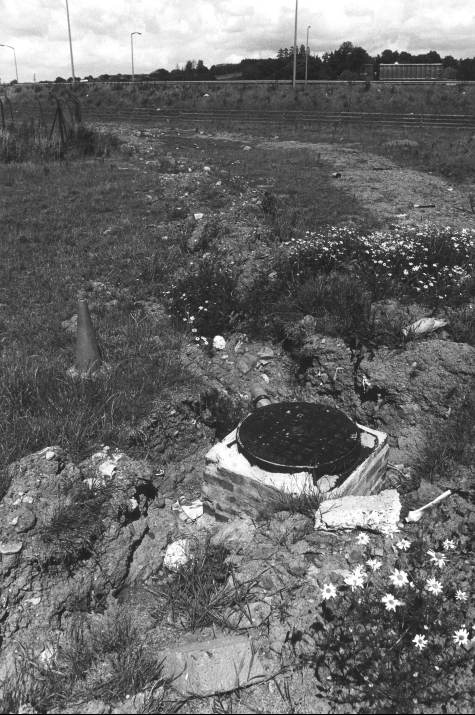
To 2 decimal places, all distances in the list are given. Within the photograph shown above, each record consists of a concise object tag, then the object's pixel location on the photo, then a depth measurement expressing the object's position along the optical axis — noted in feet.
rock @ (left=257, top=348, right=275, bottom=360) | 17.20
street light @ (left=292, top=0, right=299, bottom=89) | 112.06
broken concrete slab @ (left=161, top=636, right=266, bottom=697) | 7.32
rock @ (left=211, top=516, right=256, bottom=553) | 9.77
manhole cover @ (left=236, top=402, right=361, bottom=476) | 10.53
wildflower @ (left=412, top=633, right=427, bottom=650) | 7.15
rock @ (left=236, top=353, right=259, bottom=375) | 16.75
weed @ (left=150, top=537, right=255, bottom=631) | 8.33
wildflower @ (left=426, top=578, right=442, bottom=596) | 7.71
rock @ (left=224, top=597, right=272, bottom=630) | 8.07
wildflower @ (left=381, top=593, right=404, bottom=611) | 7.28
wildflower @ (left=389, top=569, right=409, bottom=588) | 7.54
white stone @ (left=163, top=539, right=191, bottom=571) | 9.71
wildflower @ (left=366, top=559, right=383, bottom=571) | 8.27
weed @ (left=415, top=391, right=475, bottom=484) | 11.35
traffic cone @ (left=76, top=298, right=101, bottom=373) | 14.64
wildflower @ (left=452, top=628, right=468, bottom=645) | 7.24
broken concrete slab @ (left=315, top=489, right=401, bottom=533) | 9.32
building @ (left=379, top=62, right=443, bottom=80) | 144.05
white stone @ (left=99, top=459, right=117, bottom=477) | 11.14
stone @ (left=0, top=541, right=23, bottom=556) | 9.27
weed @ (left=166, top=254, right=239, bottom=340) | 18.29
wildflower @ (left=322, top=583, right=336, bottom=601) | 7.51
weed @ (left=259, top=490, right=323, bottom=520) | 9.97
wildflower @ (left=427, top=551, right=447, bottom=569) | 7.93
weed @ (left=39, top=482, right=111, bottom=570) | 9.50
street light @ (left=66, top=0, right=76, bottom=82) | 136.05
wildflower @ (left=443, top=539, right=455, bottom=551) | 8.73
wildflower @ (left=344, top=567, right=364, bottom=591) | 7.64
